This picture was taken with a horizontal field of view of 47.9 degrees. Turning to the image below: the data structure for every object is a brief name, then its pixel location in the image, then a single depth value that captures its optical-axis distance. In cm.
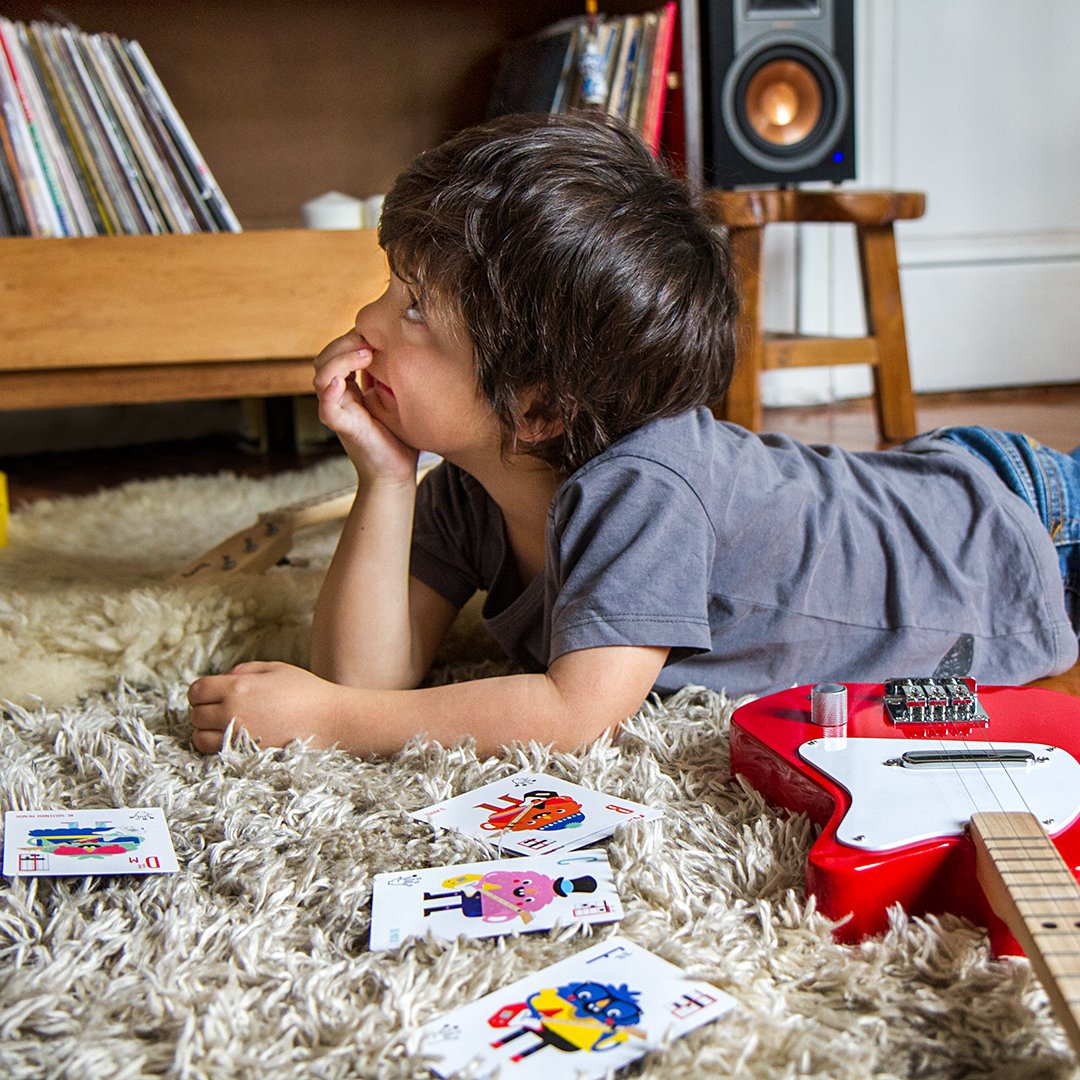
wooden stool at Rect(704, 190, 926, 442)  204
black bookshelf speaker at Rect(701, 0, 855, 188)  217
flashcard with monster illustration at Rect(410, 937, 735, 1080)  53
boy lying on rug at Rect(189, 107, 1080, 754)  89
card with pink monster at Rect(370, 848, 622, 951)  65
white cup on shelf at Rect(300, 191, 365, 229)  202
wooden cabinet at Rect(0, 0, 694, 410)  180
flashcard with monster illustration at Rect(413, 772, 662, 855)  74
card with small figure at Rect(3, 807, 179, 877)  72
